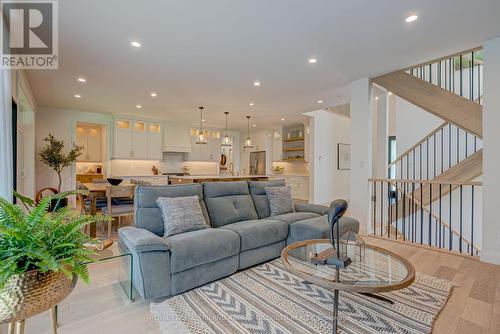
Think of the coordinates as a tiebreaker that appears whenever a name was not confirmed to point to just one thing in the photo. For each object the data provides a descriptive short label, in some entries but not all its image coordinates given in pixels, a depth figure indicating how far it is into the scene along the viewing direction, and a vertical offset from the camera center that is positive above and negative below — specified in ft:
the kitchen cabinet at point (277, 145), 29.51 +2.55
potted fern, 2.91 -1.17
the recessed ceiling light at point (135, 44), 9.74 +4.89
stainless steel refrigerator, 31.37 +0.37
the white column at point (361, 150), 13.79 +0.94
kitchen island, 17.83 -1.01
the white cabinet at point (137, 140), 23.40 +2.52
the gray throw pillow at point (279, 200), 11.94 -1.70
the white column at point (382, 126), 17.58 +2.88
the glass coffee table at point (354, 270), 4.94 -2.54
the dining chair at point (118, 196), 12.28 -1.77
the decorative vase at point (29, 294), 2.88 -1.60
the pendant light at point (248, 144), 21.56 +1.92
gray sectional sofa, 6.70 -2.36
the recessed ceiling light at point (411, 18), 8.06 +4.93
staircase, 13.19 +0.63
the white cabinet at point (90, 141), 27.71 +2.75
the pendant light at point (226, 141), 20.74 +2.09
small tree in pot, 18.76 +0.74
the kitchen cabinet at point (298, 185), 26.23 -2.06
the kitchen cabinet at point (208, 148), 28.84 +2.10
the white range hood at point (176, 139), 26.66 +3.00
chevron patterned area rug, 5.81 -3.79
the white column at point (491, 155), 9.68 +0.46
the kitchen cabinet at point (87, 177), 26.55 -1.29
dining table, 12.52 -1.76
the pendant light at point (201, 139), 19.27 +2.09
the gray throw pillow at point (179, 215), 8.38 -1.75
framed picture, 27.75 +1.14
